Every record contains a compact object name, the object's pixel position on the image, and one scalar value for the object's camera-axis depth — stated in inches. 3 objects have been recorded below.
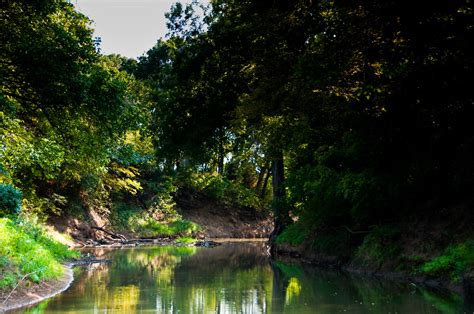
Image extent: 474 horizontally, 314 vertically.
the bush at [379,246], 633.6
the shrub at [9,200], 738.4
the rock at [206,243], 1339.2
